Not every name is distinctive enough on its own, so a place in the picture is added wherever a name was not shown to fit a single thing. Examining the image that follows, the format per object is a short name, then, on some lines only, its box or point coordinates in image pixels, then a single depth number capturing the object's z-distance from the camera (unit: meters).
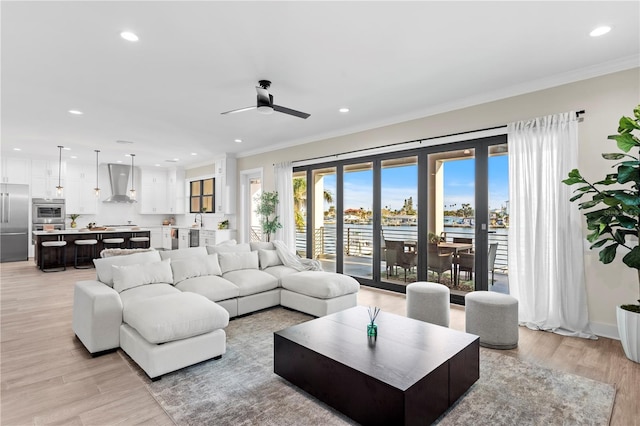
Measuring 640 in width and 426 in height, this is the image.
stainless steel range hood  10.11
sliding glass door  4.43
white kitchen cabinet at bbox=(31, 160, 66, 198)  9.00
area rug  2.13
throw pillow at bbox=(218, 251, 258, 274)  4.62
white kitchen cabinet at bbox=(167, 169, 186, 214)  10.85
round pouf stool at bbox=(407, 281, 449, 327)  3.69
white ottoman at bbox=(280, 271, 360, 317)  4.06
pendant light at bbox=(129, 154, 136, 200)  8.76
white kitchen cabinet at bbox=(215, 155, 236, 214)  8.50
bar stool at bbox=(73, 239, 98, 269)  7.76
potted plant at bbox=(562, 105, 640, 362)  2.85
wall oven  9.06
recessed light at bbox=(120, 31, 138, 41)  2.82
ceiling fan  3.67
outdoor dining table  4.70
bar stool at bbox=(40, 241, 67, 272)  7.28
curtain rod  3.85
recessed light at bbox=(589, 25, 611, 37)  2.80
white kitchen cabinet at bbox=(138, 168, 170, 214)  10.84
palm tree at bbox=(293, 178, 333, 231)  7.13
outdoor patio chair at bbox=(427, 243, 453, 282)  4.89
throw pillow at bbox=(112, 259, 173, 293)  3.56
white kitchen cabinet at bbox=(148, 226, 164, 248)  10.90
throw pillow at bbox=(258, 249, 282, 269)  5.00
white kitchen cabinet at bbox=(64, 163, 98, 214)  9.62
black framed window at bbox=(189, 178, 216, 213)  9.62
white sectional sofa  2.73
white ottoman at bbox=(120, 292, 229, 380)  2.63
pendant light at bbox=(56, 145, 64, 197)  9.18
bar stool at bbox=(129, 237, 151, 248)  8.72
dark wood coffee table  1.93
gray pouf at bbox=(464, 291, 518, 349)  3.22
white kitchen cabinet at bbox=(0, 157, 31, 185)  8.56
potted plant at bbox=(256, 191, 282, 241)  7.29
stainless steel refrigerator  8.41
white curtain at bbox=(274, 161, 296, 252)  7.08
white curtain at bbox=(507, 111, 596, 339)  3.60
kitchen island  7.50
